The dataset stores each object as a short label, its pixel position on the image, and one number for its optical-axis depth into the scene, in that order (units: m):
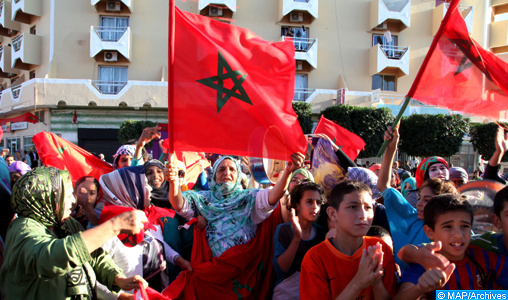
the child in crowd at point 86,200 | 2.63
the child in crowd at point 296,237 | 2.54
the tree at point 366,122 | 15.84
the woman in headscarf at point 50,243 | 1.55
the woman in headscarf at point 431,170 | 3.90
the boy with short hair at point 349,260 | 1.64
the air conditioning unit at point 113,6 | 18.19
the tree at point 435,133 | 15.43
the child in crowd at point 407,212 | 2.58
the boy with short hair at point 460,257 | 1.82
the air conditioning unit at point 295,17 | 19.36
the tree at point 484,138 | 16.02
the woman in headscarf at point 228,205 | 2.84
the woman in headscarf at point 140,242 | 2.45
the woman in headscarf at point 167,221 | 3.07
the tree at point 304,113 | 16.47
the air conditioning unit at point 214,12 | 18.83
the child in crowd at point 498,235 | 2.05
